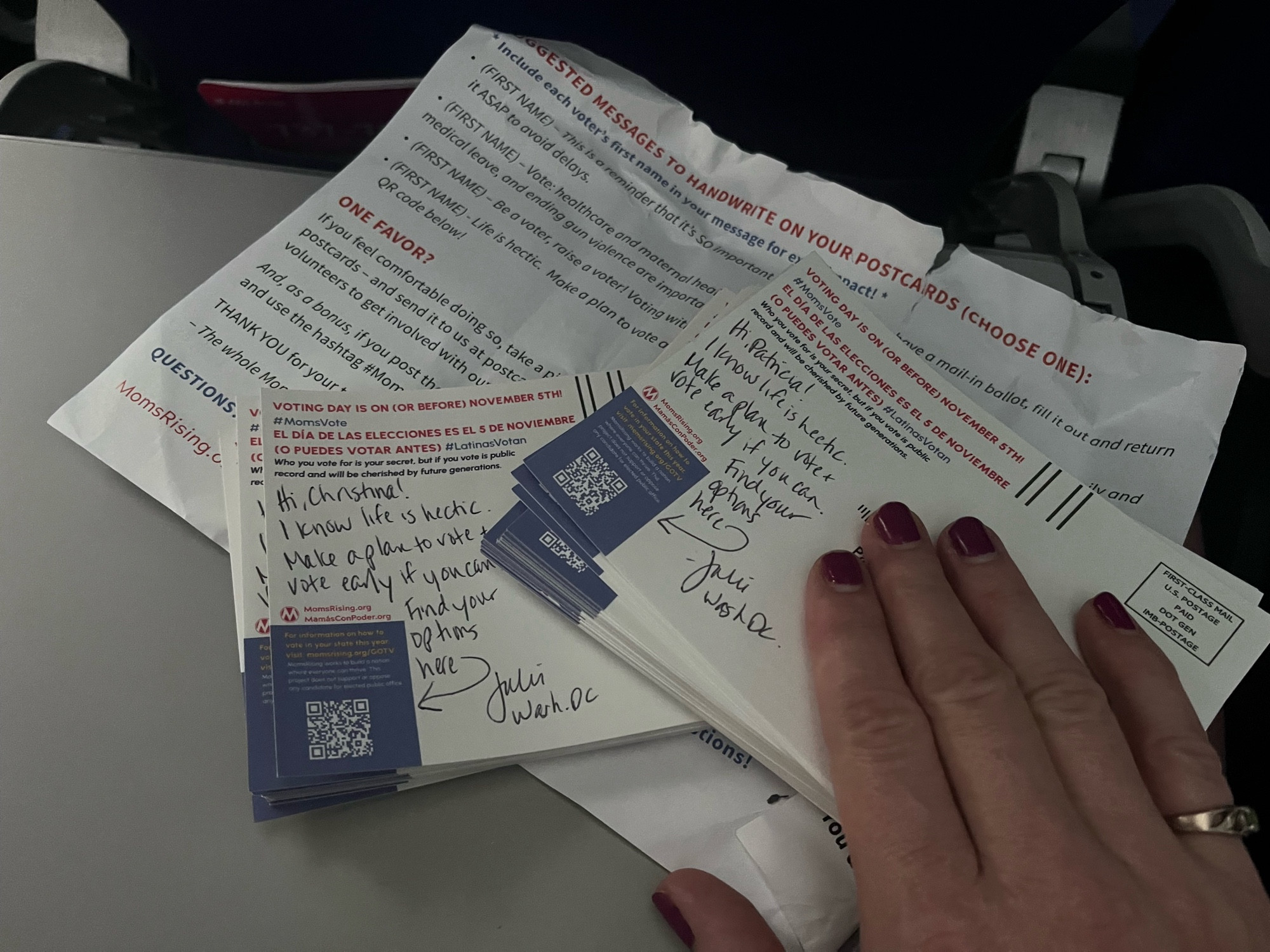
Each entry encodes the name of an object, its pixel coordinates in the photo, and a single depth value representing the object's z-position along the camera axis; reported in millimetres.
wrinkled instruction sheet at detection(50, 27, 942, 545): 450
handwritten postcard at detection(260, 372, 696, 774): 356
